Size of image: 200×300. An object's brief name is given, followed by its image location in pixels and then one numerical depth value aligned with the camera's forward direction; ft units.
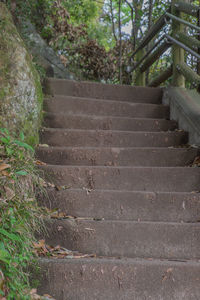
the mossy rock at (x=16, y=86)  8.35
